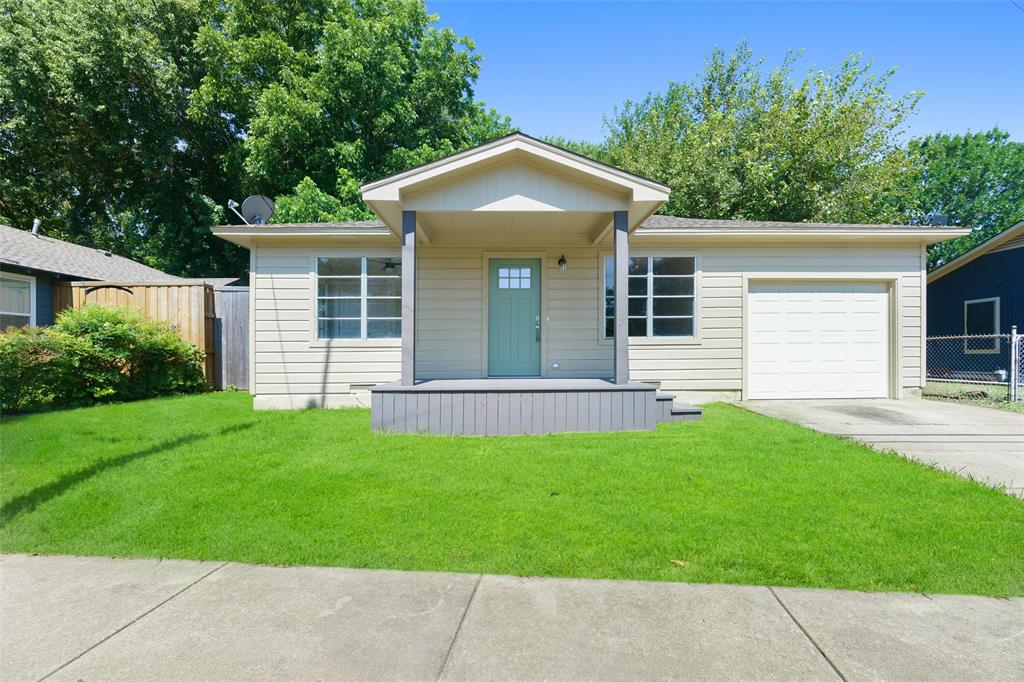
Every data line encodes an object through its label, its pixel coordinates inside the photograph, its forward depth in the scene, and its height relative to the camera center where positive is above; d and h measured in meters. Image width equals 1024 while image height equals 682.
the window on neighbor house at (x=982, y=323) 13.40 +0.38
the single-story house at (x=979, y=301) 12.87 +1.01
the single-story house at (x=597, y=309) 8.01 +0.43
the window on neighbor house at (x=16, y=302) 9.70 +0.61
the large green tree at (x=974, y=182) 27.20 +8.72
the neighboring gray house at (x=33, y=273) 9.73 +1.26
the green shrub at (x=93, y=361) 7.04 -0.47
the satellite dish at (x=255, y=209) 10.73 +2.73
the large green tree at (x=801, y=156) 15.12 +5.76
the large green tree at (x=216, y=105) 13.30 +6.73
